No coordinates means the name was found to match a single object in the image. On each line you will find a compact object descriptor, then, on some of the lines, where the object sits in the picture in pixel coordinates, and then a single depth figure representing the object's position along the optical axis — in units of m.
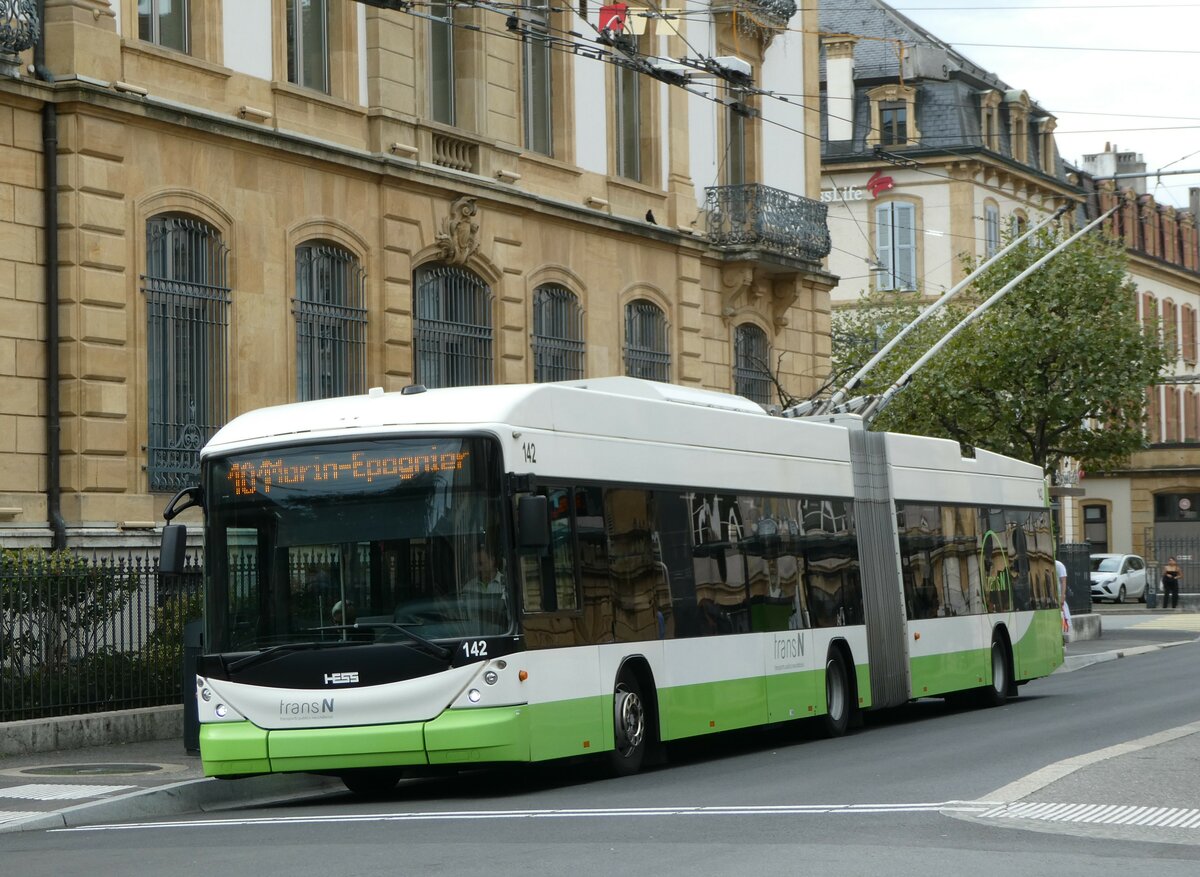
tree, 38.78
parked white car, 58.47
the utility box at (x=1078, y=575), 41.94
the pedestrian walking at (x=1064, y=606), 35.78
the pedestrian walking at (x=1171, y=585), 53.44
